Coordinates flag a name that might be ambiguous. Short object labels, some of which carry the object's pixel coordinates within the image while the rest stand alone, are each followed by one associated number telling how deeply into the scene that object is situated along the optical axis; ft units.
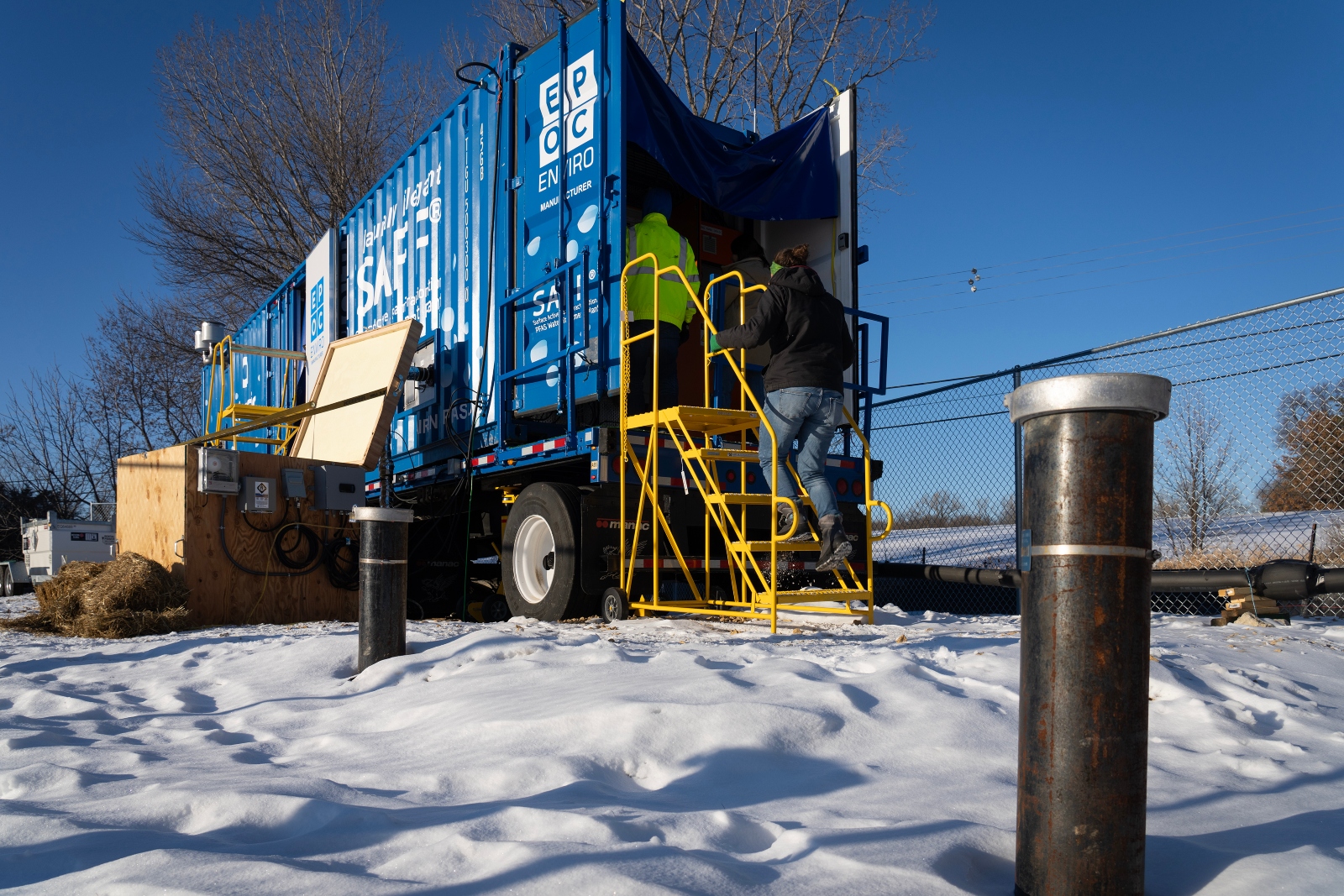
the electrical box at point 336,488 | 25.29
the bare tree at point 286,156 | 72.90
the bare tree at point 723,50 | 59.36
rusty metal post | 5.95
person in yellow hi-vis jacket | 22.50
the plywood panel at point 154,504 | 23.32
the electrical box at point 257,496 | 23.77
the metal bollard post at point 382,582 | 14.30
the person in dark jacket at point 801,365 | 18.08
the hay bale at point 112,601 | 20.61
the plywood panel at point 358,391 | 26.63
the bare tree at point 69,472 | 78.64
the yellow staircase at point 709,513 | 17.94
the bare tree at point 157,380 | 83.05
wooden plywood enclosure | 23.17
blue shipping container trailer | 21.18
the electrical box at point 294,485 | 24.71
